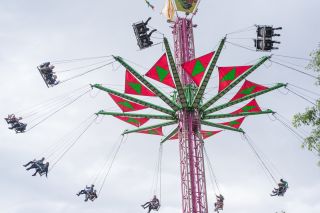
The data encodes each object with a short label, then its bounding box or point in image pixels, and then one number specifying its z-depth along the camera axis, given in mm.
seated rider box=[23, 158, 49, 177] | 22125
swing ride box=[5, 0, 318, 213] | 21156
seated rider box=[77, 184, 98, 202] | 23297
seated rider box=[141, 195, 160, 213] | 23859
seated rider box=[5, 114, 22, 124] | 23400
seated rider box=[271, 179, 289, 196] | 24609
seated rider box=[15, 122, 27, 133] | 23516
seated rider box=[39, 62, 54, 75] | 22438
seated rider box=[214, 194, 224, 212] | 26844
